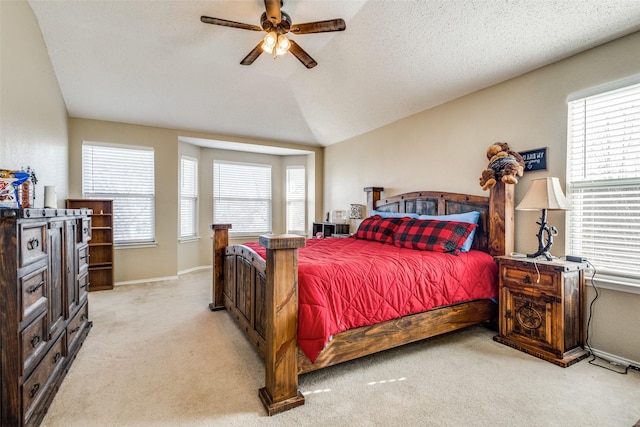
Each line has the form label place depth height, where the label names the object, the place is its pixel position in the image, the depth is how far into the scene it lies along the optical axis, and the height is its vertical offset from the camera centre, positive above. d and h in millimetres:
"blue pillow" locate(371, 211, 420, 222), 3743 -74
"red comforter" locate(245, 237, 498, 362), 1826 -565
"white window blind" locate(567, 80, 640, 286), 2244 +226
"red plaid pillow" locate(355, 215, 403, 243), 3516 -245
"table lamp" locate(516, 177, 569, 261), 2357 +66
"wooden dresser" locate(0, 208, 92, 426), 1375 -568
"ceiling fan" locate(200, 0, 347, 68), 2254 +1447
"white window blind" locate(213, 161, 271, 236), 5902 +247
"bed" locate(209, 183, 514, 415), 1727 -741
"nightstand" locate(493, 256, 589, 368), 2258 -813
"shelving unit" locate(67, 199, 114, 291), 4242 -535
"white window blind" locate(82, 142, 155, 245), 4449 +375
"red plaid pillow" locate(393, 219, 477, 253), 2814 -265
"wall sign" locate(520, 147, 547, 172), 2723 +480
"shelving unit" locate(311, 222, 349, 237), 5215 -368
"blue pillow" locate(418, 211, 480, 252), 2881 -99
